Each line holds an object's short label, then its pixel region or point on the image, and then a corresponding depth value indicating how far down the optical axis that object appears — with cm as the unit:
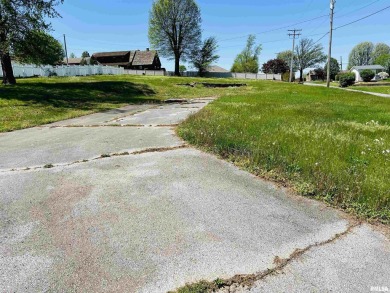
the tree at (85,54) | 11644
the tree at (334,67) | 10476
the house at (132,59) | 7561
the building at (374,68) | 9175
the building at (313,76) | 10578
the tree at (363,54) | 13150
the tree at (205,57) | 6738
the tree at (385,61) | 8812
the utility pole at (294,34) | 6536
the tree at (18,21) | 1841
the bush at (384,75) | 8391
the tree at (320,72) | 10344
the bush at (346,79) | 4365
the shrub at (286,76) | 7415
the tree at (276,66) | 9962
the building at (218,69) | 9759
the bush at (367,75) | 5459
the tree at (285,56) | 11028
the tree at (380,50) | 12389
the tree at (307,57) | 10031
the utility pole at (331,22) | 3613
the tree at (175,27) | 6053
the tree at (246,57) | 9269
